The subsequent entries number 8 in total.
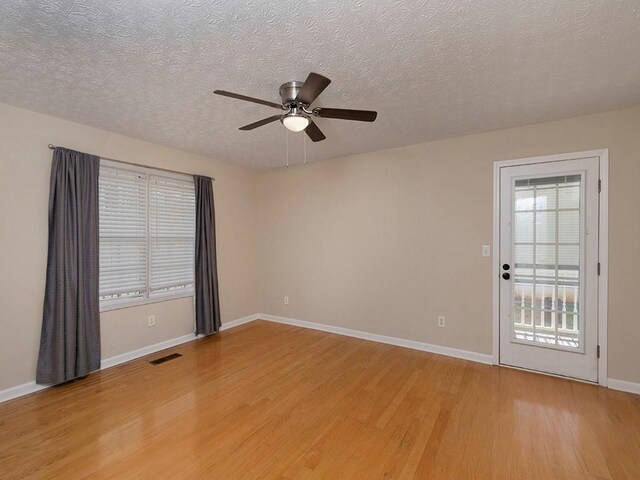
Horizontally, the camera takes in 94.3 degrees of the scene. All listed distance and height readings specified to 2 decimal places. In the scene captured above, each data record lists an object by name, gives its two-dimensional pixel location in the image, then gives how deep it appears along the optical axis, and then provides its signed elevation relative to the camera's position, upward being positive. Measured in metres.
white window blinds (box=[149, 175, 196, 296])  3.71 +0.01
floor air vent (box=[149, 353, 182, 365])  3.35 -1.44
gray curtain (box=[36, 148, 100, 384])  2.77 -0.38
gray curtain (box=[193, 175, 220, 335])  4.11 -0.39
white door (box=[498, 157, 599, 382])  2.84 -0.35
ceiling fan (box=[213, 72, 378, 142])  1.98 +0.86
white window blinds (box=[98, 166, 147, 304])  3.24 +0.02
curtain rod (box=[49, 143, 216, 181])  2.81 +0.83
